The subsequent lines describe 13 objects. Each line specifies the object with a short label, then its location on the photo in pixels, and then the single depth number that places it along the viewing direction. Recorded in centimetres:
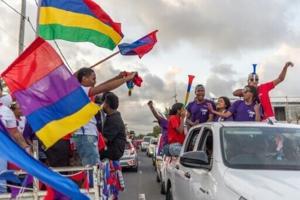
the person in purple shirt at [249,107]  870
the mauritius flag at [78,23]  724
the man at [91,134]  640
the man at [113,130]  767
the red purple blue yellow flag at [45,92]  548
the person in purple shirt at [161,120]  1091
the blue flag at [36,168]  462
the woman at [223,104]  984
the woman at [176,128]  980
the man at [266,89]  894
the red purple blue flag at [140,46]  854
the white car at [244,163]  472
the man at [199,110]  1034
